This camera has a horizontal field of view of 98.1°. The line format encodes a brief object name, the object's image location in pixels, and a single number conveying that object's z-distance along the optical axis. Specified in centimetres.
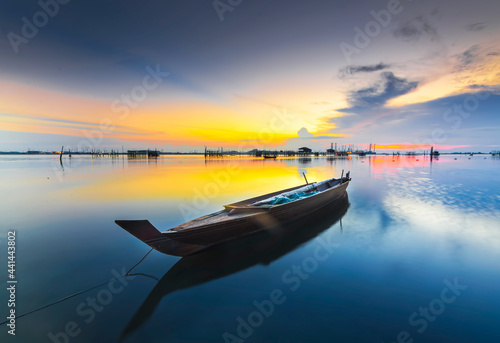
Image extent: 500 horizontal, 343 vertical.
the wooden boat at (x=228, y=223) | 460
